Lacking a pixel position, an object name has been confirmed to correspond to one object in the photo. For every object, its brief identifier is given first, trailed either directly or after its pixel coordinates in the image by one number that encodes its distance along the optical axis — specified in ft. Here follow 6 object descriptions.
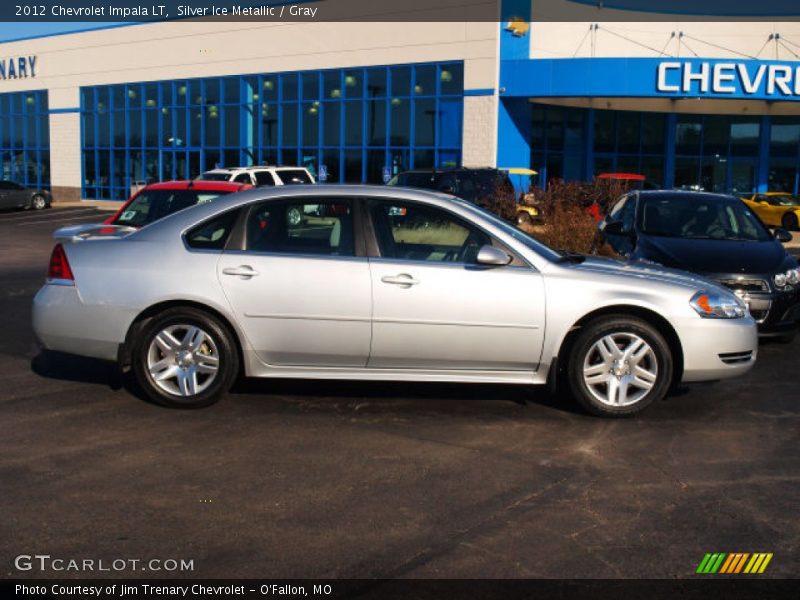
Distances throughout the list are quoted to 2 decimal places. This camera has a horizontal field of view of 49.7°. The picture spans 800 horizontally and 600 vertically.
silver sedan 19.77
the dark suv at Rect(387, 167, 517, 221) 55.47
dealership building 94.48
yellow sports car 92.17
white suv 69.67
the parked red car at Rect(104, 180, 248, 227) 33.78
